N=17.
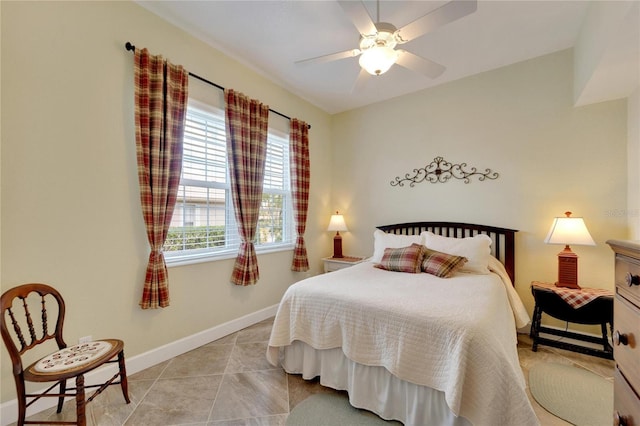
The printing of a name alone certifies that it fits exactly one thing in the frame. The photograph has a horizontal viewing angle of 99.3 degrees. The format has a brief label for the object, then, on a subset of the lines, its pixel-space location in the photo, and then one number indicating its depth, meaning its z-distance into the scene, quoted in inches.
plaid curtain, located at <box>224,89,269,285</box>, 111.3
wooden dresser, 32.3
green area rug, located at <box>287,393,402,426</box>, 63.6
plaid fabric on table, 87.8
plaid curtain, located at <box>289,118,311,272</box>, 144.3
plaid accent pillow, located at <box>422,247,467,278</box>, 98.8
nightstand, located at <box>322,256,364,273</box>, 151.7
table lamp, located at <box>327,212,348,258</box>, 159.6
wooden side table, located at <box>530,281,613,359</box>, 86.8
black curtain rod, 82.9
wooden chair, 55.1
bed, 52.5
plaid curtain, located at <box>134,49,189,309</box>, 83.8
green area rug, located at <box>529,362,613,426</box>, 64.6
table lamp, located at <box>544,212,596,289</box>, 95.1
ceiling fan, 62.0
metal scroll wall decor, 126.7
